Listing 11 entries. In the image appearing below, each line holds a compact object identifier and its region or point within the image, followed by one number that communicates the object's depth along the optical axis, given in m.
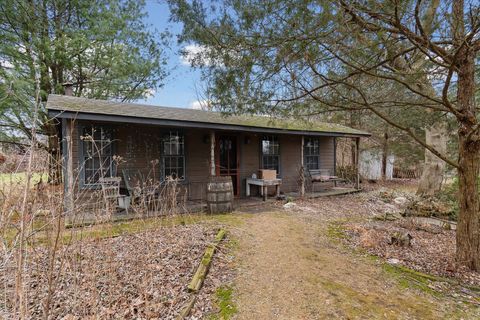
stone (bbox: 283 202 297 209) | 7.66
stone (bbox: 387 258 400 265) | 4.07
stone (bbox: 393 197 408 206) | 9.08
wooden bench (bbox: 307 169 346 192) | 9.94
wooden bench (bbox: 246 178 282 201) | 8.43
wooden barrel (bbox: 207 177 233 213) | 6.59
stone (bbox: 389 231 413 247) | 4.68
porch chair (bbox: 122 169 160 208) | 6.36
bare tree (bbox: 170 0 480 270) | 2.98
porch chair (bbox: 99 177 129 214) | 5.97
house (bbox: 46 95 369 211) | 6.29
